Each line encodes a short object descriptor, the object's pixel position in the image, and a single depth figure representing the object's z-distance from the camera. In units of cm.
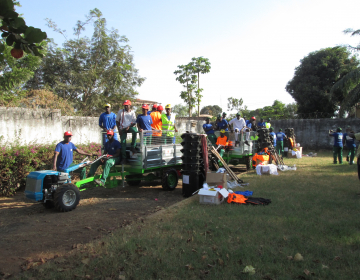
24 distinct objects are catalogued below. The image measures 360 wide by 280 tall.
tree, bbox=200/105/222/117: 5329
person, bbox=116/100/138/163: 808
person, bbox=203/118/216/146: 1178
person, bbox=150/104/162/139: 909
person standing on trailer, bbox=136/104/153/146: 828
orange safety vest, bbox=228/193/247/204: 616
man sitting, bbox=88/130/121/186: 734
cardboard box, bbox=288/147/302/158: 1654
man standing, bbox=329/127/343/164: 1266
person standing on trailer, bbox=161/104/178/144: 915
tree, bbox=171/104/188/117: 5599
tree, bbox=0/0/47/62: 217
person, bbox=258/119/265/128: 1449
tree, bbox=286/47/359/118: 2639
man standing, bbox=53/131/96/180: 698
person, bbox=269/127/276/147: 1428
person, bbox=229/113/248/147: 1228
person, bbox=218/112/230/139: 1183
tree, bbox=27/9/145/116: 2302
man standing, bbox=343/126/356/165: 1241
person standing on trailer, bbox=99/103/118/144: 871
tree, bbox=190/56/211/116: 2817
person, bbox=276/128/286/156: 1603
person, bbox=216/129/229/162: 1148
